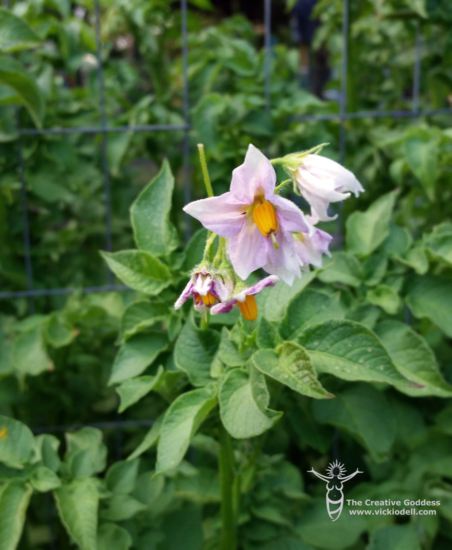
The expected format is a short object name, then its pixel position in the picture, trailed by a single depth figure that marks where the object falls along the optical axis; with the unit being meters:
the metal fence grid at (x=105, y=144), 0.30
